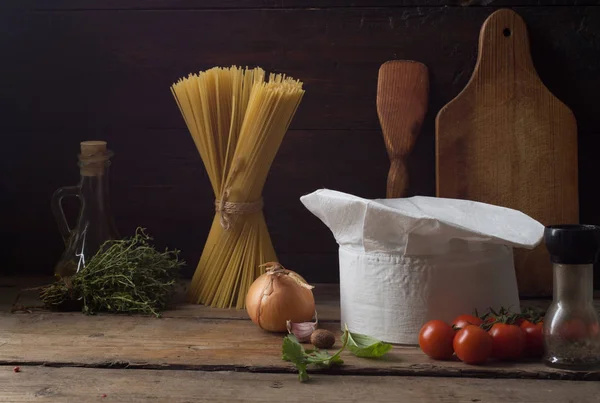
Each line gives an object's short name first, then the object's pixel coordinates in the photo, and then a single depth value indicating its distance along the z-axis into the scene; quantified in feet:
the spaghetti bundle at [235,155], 4.36
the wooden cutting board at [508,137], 4.71
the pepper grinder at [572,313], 3.39
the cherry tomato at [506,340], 3.53
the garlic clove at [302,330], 3.93
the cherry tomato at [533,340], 3.62
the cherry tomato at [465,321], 3.57
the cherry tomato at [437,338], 3.54
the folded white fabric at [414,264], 3.65
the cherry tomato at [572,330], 3.43
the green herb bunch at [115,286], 4.40
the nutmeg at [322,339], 3.78
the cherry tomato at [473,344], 3.47
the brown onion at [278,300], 4.01
